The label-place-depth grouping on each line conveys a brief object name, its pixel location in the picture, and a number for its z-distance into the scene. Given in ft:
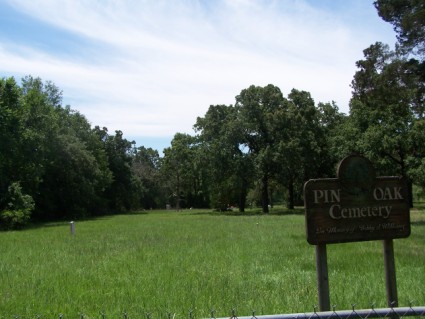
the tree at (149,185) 301.22
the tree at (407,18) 63.62
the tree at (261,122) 162.61
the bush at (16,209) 101.40
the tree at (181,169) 208.64
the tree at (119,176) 236.63
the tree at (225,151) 160.66
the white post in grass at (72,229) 72.84
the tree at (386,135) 137.49
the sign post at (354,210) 16.89
